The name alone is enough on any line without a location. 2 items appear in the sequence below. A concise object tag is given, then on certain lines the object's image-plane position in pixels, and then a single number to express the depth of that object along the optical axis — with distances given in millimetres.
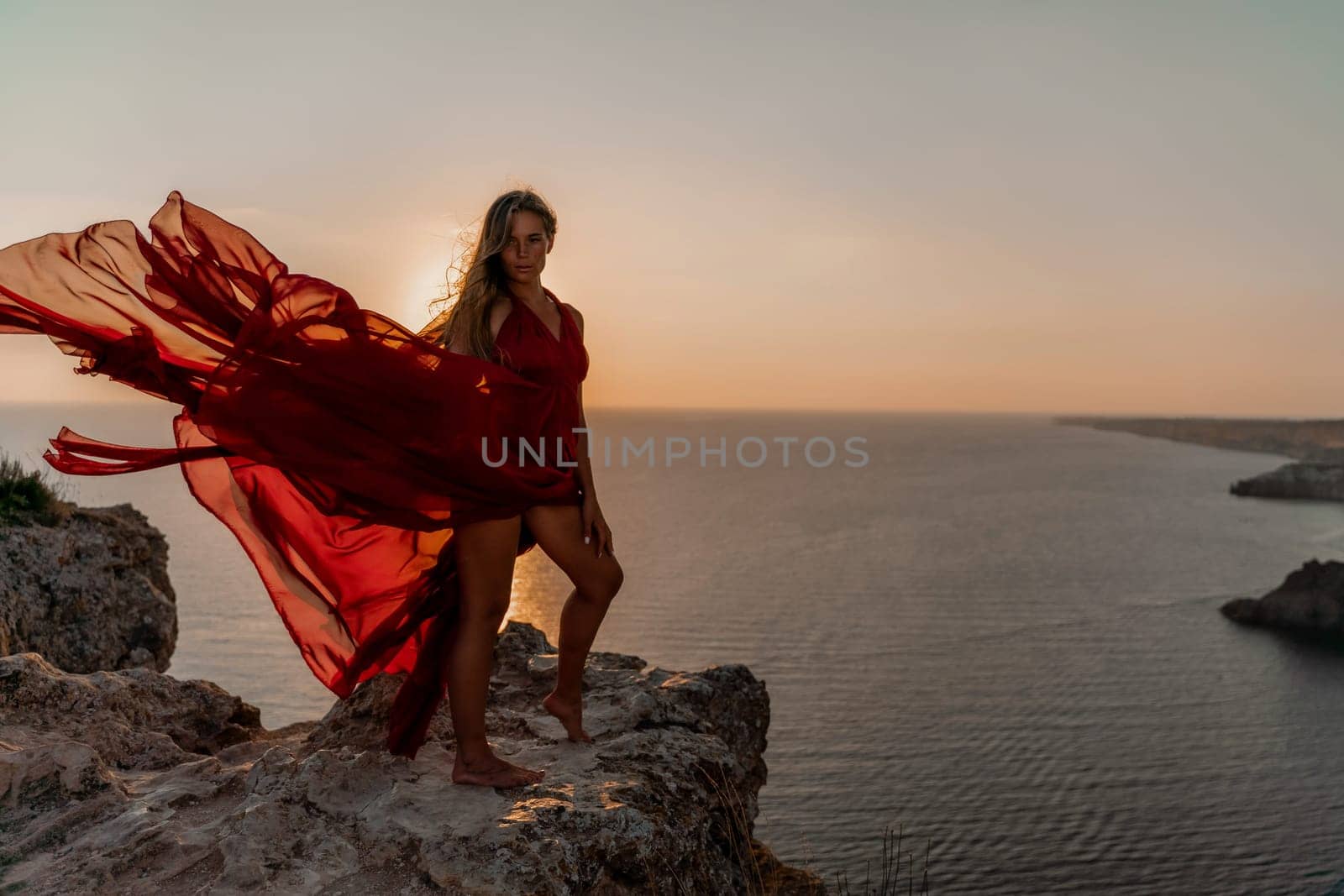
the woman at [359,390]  3365
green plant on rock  6227
